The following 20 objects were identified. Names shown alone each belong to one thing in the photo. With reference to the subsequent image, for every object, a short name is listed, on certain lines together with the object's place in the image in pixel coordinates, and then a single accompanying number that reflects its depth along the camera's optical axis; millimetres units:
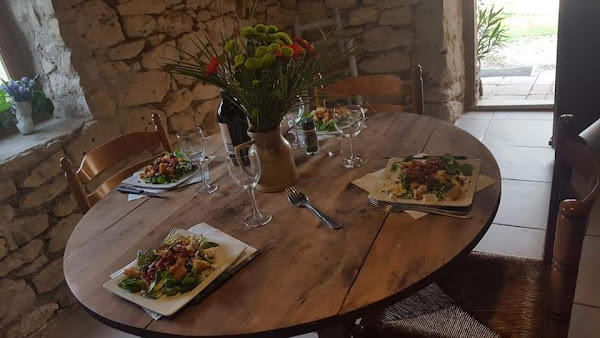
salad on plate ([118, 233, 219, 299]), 818
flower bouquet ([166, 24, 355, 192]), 1049
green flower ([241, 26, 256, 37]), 1059
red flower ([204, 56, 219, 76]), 1049
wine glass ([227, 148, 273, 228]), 1038
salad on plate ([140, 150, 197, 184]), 1326
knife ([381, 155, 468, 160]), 1156
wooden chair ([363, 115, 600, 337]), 956
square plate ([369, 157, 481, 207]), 952
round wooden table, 750
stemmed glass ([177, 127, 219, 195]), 1259
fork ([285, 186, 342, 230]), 977
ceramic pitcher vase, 1150
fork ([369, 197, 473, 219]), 930
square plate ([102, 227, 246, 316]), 782
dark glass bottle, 1319
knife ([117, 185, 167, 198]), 1278
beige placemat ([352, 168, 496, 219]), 965
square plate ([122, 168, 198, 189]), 1296
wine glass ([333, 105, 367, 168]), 1267
